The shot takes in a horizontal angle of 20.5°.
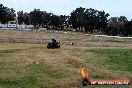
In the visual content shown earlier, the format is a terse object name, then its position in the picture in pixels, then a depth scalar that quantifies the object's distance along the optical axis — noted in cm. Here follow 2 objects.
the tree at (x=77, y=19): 15525
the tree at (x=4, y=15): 15295
